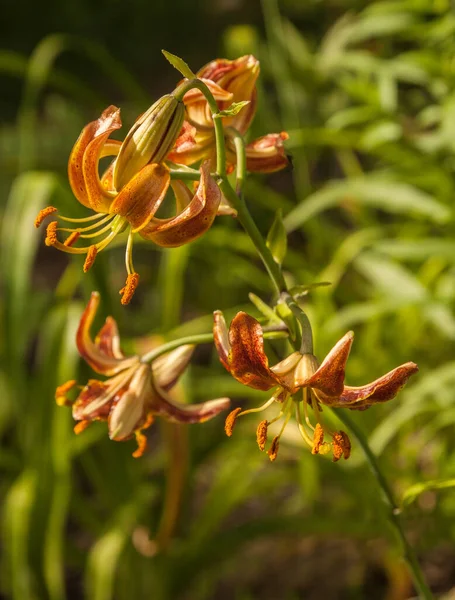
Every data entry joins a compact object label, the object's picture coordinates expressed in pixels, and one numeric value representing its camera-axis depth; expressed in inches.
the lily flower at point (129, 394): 27.6
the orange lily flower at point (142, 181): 25.5
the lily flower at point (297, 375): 25.4
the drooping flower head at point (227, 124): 26.7
